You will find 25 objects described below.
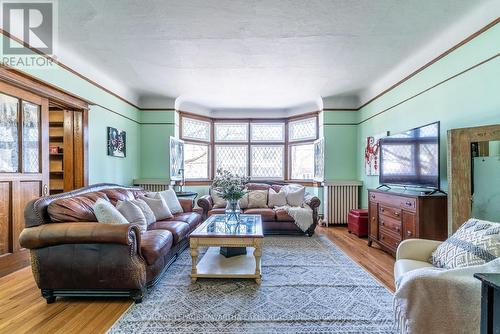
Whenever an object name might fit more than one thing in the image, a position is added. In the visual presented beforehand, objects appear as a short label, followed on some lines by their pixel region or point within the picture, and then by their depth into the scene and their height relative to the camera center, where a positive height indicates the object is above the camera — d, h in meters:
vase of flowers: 3.56 -0.26
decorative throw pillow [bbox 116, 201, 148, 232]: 2.96 -0.49
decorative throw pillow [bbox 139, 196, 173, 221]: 3.70 -0.53
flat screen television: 3.06 +0.12
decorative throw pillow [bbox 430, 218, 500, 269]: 1.61 -0.50
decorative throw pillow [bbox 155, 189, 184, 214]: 4.17 -0.50
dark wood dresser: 2.97 -0.59
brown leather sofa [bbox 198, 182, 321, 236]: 4.68 -0.89
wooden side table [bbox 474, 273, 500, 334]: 0.90 -0.47
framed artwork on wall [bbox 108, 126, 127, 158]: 4.57 +0.47
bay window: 6.48 +0.50
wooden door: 2.81 +0.09
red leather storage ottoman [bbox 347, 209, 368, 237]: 4.63 -0.94
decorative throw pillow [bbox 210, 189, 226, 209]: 5.07 -0.61
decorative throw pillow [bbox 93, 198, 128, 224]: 2.47 -0.42
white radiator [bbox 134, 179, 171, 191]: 5.58 -0.31
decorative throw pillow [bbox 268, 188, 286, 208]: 5.17 -0.59
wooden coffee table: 2.70 -0.79
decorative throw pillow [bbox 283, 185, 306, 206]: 5.10 -0.51
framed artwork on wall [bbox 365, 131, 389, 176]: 4.79 +0.24
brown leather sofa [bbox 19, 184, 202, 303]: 2.23 -0.72
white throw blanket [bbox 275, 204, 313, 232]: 4.61 -0.83
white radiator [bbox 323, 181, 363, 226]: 5.57 -0.66
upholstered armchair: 1.36 -0.69
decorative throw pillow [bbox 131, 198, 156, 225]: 3.39 -0.52
